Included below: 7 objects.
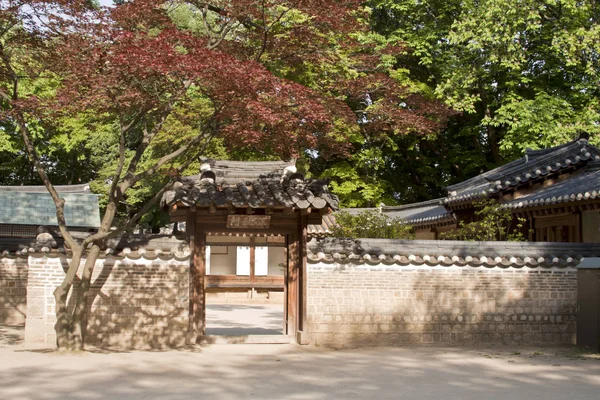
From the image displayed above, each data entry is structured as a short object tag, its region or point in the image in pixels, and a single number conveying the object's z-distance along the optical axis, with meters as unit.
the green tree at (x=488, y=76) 23.55
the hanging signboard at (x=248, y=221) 13.23
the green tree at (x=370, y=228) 16.64
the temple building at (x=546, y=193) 16.42
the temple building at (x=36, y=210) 24.45
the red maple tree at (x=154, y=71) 11.16
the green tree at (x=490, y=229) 16.34
